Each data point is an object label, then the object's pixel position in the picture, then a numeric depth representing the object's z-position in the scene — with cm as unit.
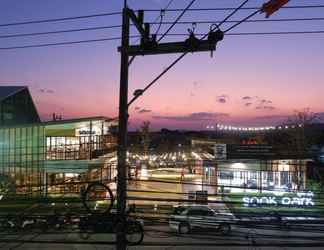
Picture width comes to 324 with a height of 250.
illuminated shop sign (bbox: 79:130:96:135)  3541
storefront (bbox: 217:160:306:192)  3068
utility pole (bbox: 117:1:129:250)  882
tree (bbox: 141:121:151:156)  6705
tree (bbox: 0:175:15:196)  2386
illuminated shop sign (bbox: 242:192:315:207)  2689
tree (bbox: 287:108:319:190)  4161
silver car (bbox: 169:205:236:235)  2244
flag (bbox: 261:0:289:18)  580
